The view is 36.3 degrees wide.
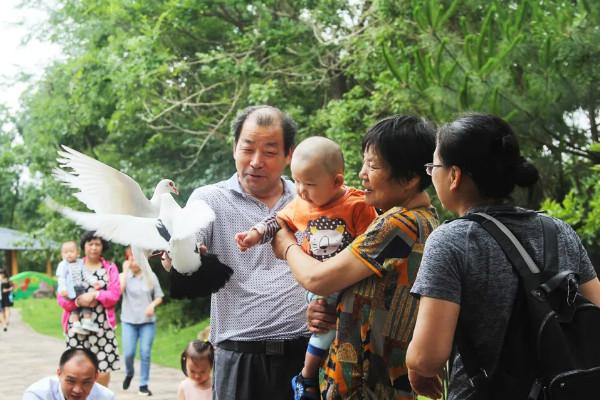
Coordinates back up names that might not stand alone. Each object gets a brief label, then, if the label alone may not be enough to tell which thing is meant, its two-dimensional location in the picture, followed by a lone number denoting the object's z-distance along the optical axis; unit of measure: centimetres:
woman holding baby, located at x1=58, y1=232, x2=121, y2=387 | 863
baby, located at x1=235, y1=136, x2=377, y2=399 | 314
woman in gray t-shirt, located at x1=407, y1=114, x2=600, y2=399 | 245
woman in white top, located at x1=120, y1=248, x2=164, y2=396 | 1016
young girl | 638
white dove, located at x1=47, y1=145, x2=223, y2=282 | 333
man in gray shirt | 358
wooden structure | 2291
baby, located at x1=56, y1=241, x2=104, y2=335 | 865
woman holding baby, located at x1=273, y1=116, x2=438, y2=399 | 288
